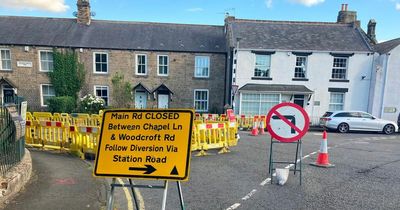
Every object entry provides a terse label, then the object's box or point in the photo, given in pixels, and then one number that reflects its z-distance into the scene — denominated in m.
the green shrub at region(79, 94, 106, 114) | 20.50
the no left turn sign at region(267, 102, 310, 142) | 5.30
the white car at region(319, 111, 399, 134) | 16.56
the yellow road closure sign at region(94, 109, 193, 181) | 2.72
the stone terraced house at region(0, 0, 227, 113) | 21.73
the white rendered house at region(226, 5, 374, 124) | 20.81
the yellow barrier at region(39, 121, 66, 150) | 8.78
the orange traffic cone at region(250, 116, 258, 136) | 14.26
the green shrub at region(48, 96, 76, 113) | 20.27
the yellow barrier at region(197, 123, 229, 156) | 8.82
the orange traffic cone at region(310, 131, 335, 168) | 7.17
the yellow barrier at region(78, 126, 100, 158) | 7.97
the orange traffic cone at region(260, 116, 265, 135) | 14.99
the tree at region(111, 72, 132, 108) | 21.62
